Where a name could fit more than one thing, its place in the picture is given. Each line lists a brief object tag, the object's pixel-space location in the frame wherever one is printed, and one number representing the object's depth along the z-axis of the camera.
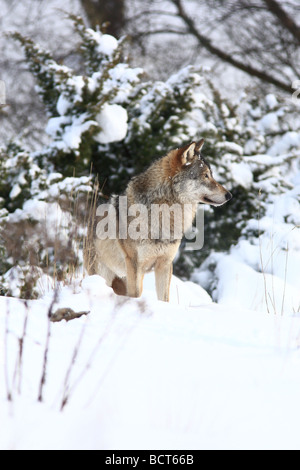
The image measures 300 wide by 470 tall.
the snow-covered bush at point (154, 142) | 13.68
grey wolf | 8.96
